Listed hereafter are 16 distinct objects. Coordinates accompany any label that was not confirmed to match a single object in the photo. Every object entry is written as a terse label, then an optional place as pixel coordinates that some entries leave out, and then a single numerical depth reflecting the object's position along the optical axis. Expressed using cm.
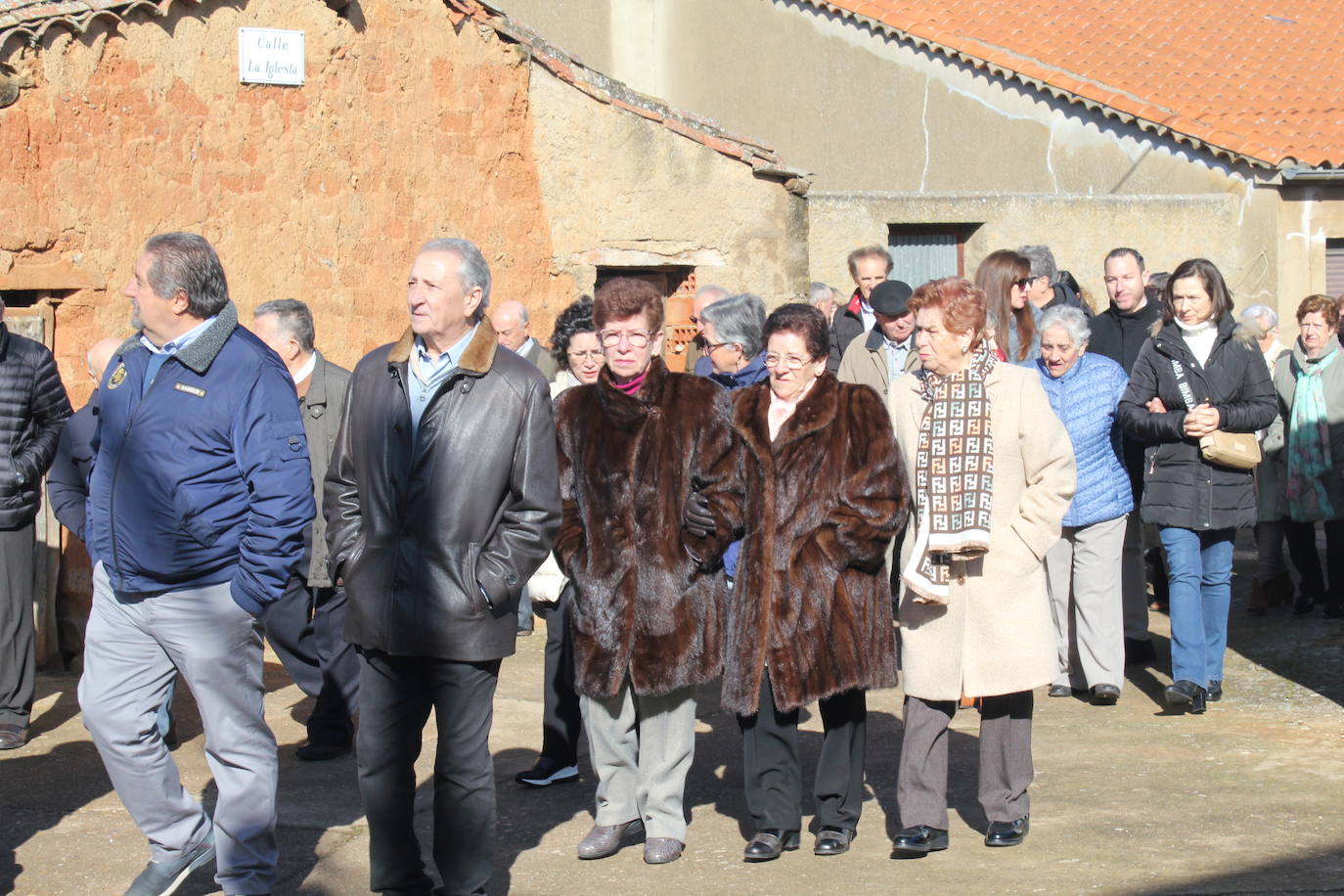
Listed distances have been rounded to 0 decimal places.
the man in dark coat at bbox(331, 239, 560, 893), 448
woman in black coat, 713
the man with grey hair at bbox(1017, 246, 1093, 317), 856
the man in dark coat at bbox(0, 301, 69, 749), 691
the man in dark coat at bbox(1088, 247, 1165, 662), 805
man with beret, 759
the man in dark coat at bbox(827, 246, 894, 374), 892
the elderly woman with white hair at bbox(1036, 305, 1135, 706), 730
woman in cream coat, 524
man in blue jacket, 461
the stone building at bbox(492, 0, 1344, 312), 1427
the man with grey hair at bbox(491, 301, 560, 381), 823
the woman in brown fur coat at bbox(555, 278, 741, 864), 528
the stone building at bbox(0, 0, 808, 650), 848
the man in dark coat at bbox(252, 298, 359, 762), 676
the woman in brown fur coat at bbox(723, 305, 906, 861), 526
